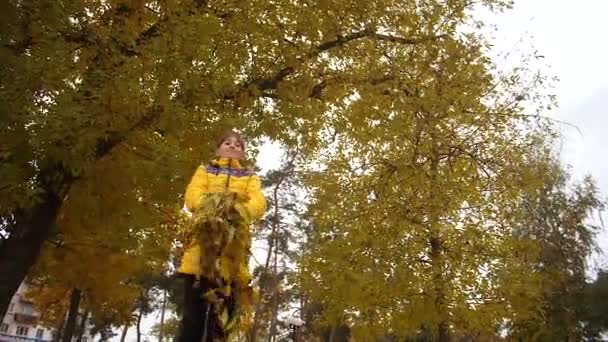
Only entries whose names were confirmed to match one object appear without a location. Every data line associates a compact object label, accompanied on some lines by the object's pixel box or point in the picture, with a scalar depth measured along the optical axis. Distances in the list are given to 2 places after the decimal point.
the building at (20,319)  84.75
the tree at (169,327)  49.19
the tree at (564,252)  22.56
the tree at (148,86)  6.24
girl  3.76
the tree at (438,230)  12.66
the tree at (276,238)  36.25
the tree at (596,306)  26.33
